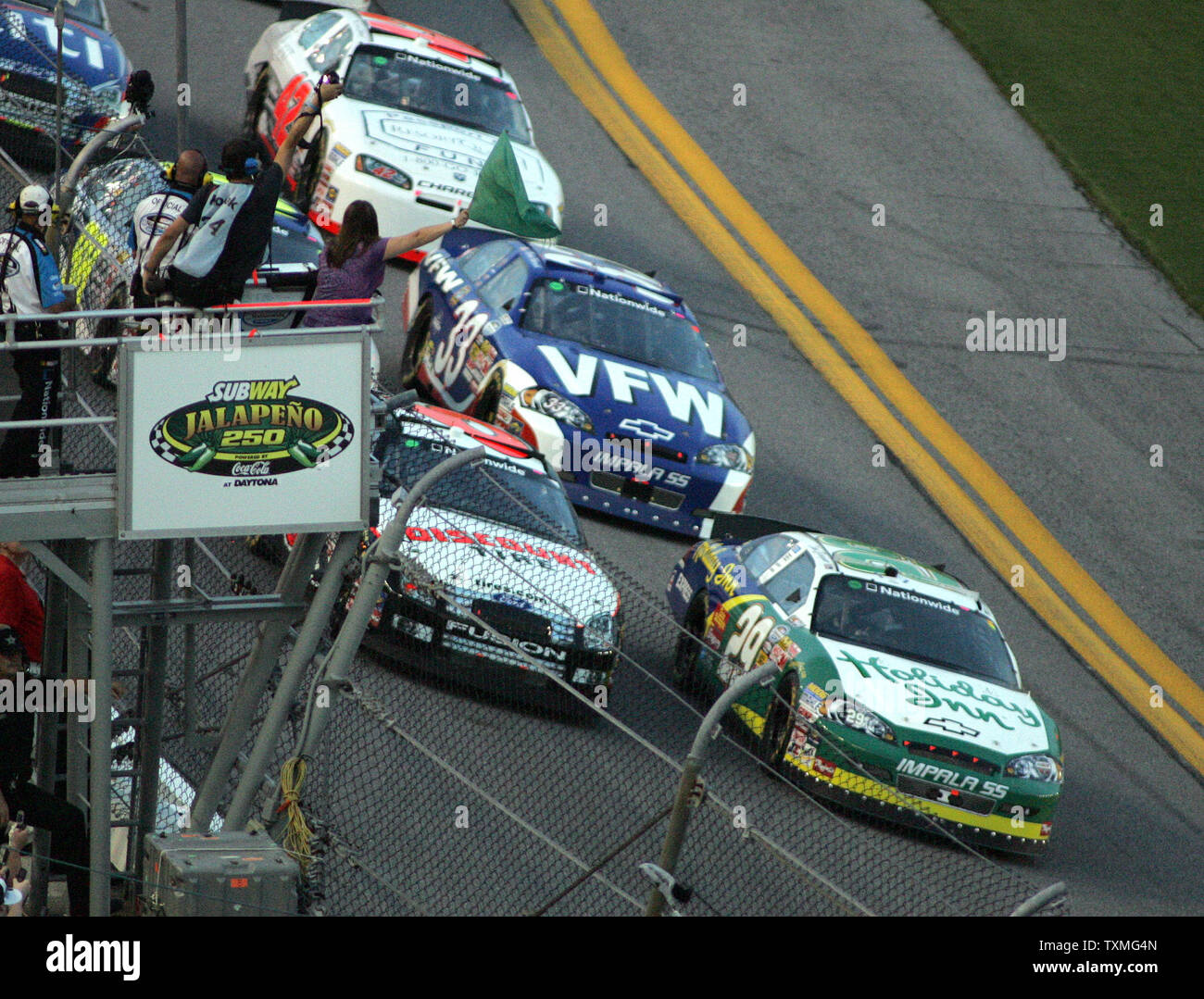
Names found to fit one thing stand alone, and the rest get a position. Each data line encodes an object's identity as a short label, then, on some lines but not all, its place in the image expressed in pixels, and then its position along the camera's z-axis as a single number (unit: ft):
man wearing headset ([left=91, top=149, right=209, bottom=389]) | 60.95
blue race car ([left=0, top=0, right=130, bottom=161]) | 96.17
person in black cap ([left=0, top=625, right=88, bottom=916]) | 50.06
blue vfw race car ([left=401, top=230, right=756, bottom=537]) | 86.63
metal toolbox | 45.88
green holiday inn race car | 69.97
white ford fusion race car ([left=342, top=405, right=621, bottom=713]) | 65.62
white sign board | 46.57
